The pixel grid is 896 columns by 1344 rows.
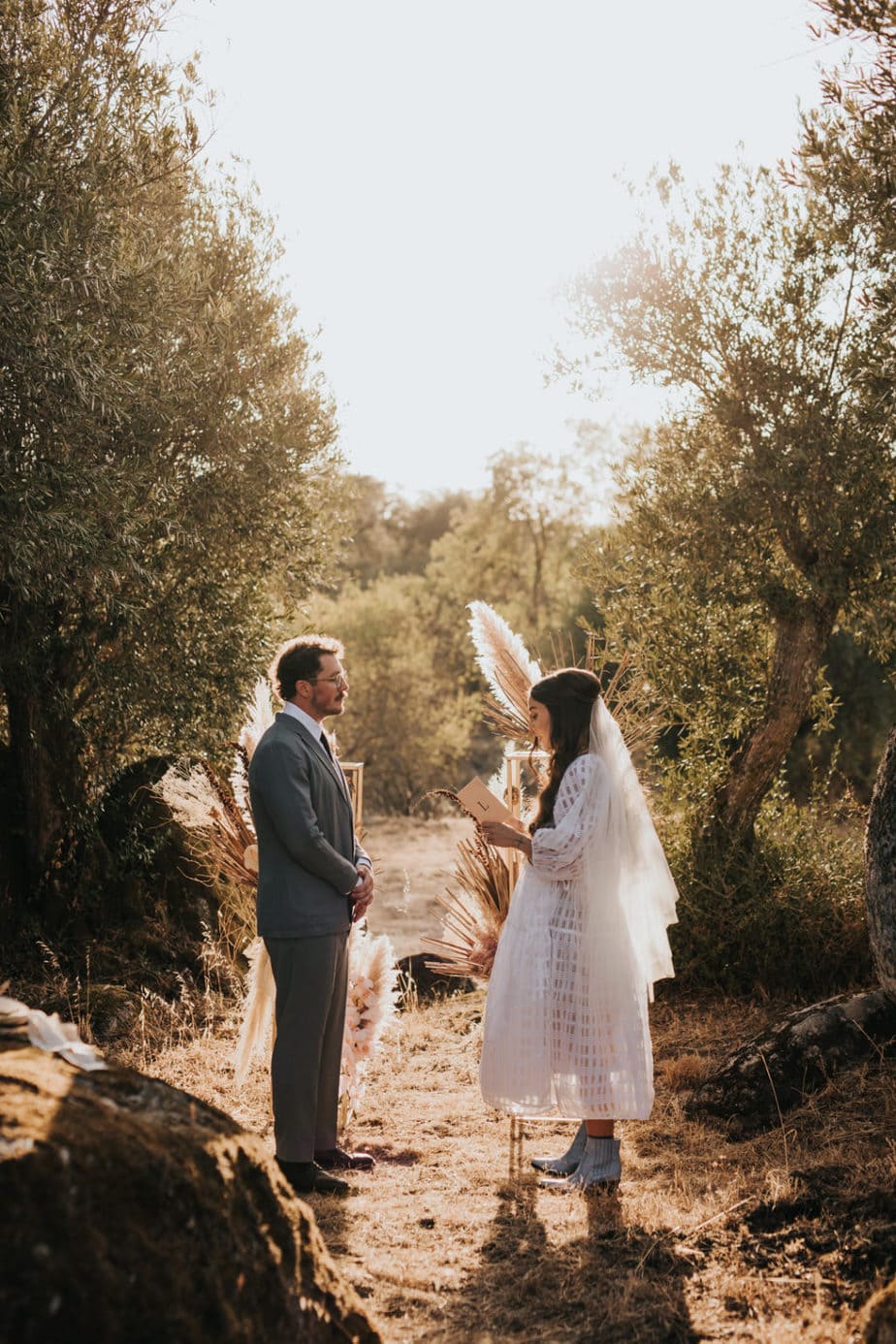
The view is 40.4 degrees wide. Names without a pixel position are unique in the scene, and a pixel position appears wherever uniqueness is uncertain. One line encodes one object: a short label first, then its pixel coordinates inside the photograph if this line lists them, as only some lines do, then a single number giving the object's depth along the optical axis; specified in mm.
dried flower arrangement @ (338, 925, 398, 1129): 5902
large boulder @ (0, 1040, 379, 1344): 2318
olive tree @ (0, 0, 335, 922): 7051
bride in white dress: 4992
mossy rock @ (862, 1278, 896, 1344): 3211
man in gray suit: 5141
